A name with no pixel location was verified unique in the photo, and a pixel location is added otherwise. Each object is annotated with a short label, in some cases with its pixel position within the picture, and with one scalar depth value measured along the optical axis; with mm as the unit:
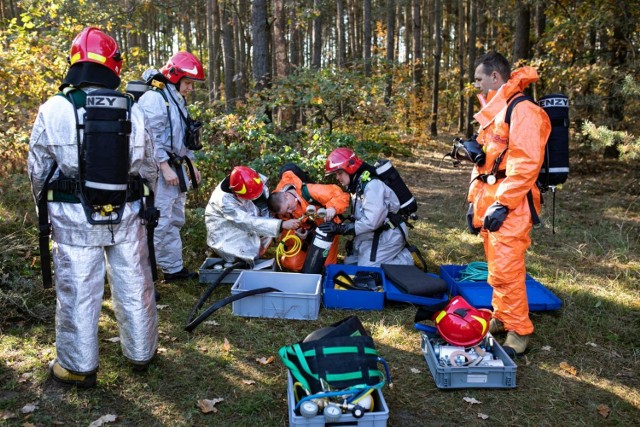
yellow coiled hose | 6008
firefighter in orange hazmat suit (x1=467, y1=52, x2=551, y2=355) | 4023
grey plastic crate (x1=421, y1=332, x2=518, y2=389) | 3803
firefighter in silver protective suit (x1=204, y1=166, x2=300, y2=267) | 5723
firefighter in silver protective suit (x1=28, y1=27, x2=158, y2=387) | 3422
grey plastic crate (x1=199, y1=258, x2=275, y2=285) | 5793
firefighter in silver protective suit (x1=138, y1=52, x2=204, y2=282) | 5434
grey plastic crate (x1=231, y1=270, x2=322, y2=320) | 4973
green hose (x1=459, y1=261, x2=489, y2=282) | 5688
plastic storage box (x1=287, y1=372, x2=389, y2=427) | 3025
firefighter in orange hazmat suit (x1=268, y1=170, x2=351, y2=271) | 6062
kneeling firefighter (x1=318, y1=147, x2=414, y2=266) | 5809
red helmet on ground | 3910
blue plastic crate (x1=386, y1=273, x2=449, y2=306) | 5203
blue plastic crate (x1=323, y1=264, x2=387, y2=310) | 5227
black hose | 4868
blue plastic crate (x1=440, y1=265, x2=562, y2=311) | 5109
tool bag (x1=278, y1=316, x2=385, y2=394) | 3203
